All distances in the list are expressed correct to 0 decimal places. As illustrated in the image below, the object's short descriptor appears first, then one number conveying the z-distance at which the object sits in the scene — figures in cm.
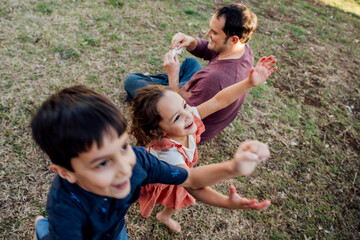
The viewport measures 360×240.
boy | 94
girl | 167
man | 215
